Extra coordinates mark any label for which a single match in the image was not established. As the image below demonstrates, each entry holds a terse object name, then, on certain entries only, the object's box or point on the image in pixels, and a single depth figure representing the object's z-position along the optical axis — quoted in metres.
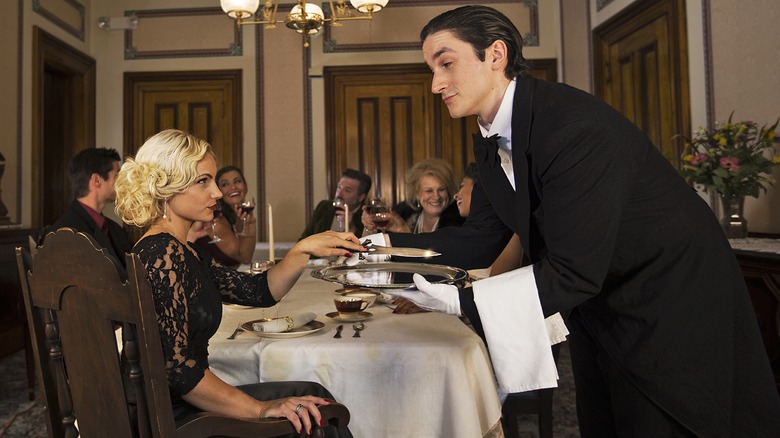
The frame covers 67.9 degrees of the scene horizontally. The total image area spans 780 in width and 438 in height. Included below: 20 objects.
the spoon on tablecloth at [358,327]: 1.65
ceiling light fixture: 3.50
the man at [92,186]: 3.12
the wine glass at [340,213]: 3.04
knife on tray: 1.45
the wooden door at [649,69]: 4.06
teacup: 1.80
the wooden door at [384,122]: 5.93
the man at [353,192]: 4.19
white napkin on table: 1.66
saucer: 1.81
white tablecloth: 1.52
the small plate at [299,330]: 1.62
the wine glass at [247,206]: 2.98
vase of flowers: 2.89
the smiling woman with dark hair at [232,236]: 3.31
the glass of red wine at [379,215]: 2.38
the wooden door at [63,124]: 5.75
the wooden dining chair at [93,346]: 1.05
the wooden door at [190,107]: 6.00
